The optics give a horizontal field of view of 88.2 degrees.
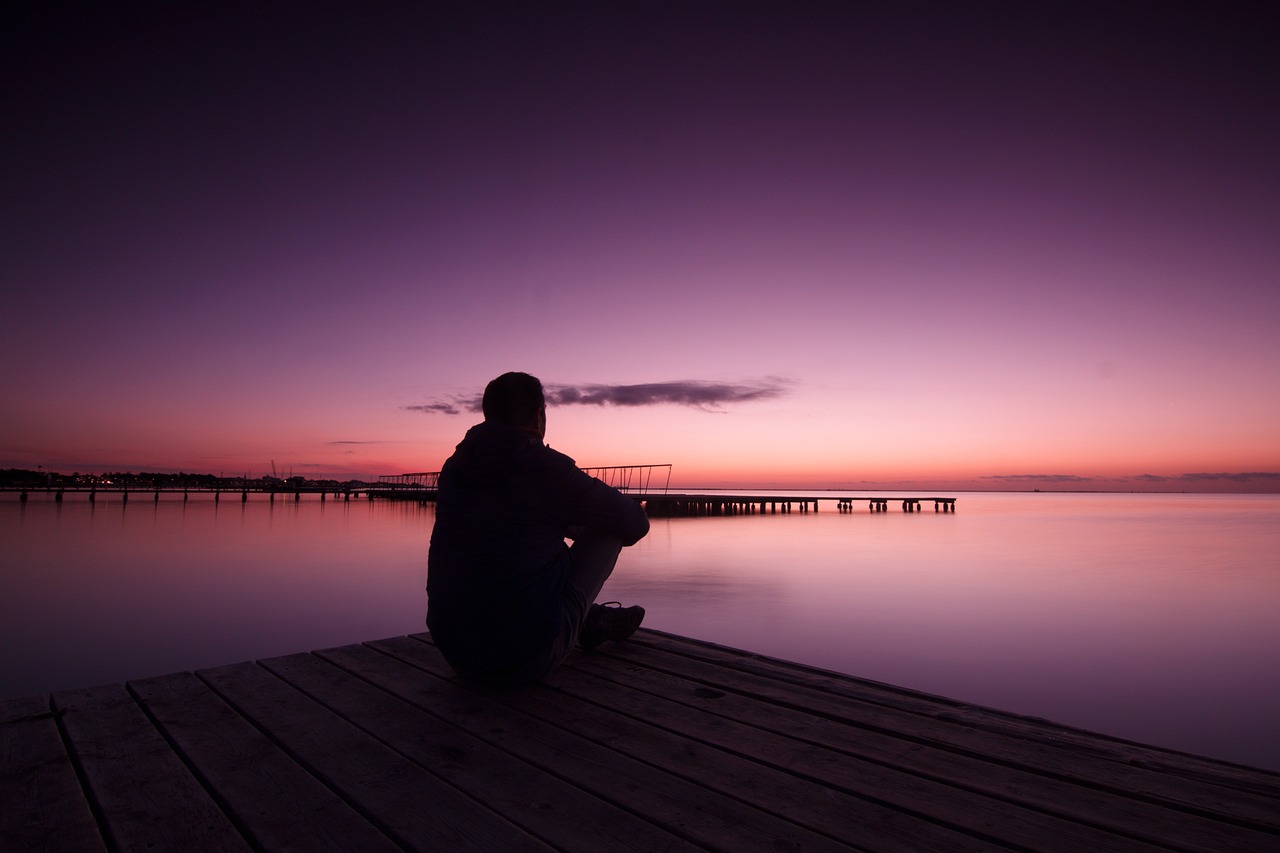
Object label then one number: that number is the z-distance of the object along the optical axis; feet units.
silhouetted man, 8.46
